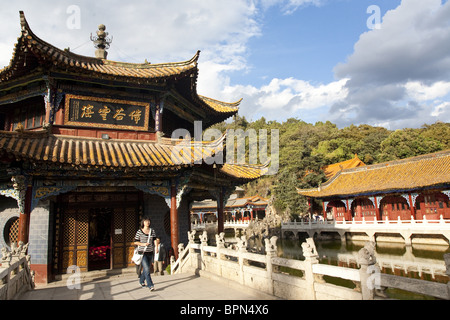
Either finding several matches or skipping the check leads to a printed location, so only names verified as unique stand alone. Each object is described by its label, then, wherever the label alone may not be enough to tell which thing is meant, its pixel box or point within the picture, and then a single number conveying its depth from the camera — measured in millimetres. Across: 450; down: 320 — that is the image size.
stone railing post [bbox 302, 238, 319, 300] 5355
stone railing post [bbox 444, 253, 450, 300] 3603
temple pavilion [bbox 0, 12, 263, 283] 8992
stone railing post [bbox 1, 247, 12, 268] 6183
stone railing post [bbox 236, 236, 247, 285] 7285
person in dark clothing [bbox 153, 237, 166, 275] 9625
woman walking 6719
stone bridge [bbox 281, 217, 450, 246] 22875
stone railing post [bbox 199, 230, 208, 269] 9314
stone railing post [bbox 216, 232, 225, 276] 8391
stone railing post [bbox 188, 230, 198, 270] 9734
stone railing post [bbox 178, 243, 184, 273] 10019
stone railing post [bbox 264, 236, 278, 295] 6316
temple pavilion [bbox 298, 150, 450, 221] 24859
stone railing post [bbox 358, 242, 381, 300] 4461
